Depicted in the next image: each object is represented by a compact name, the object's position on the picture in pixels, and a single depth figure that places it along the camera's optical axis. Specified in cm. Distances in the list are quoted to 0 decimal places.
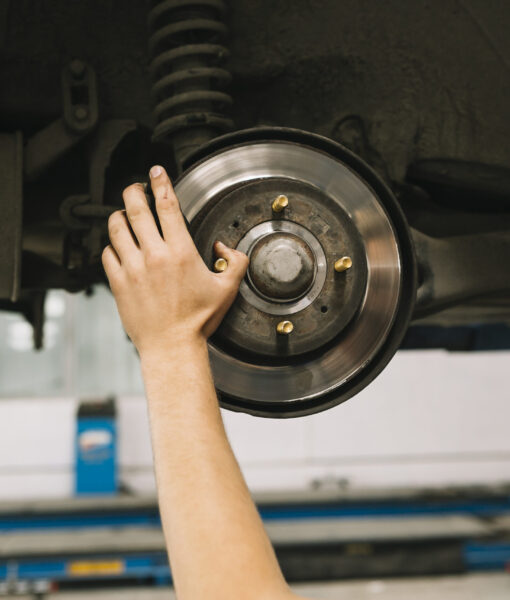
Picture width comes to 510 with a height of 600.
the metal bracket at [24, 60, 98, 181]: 92
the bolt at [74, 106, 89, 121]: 91
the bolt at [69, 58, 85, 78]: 92
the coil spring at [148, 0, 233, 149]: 84
